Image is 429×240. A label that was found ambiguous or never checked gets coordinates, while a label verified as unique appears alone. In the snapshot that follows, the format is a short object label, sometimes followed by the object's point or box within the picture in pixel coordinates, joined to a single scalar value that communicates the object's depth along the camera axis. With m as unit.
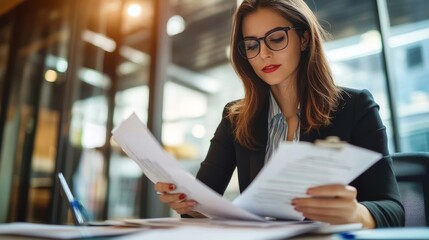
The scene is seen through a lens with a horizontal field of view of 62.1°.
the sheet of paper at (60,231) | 0.59
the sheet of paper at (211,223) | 0.60
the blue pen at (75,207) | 0.85
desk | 0.46
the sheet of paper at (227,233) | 0.46
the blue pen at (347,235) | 0.51
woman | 1.02
